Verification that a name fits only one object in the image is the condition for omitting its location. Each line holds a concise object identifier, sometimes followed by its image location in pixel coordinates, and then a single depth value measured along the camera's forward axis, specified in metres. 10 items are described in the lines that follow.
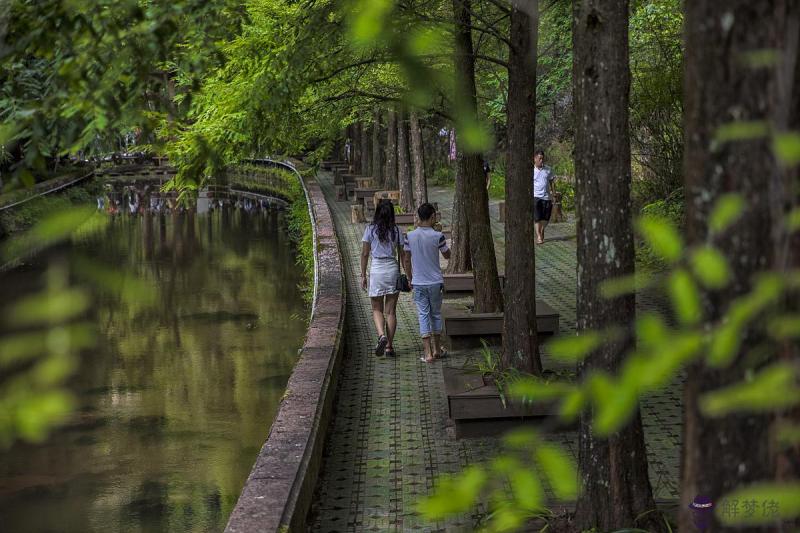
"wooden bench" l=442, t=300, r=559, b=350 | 14.05
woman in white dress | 13.70
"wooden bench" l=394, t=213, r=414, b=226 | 28.17
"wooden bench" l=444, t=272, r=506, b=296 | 17.64
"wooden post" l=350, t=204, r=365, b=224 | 32.09
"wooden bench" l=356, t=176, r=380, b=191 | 39.12
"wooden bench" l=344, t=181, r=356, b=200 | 40.78
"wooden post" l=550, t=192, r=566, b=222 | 28.44
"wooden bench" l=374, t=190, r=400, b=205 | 31.41
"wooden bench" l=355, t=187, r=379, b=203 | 34.84
